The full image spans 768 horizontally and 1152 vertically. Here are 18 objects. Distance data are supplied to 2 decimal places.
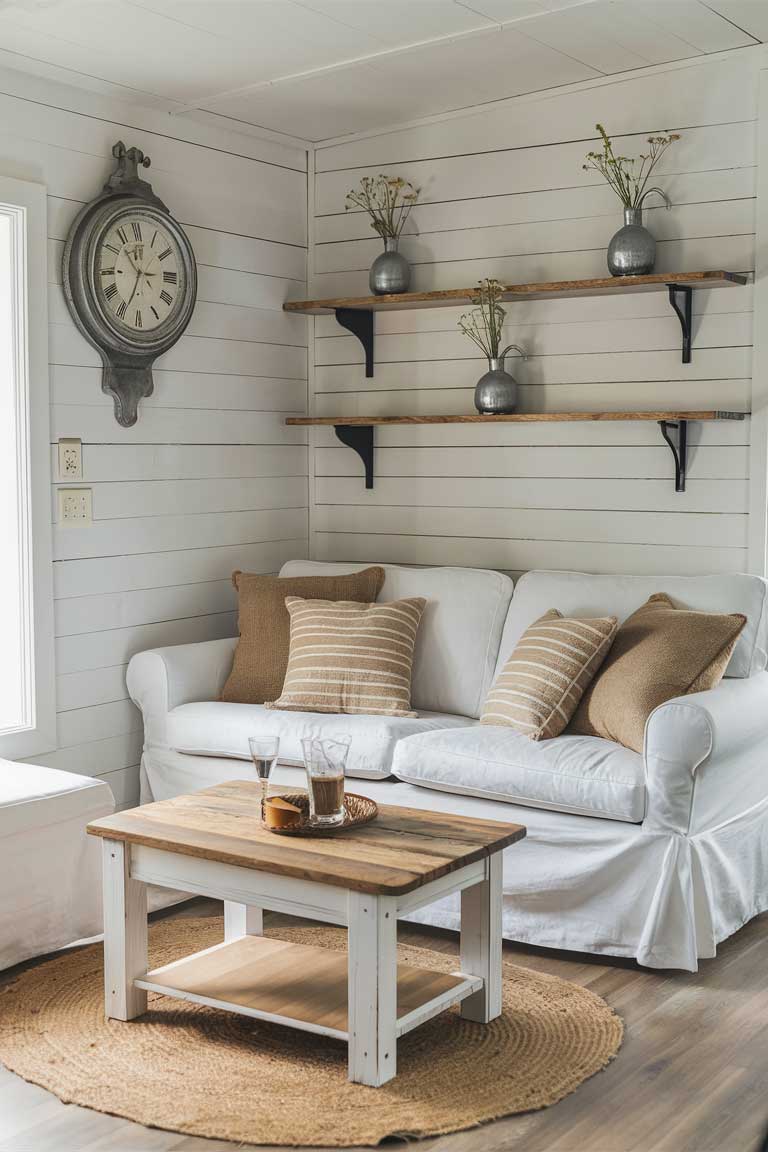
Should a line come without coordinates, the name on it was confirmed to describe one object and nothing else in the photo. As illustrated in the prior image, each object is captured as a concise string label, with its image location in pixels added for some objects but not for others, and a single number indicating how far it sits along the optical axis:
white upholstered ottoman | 3.00
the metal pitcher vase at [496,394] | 3.99
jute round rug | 2.30
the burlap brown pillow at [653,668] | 3.16
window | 3.61
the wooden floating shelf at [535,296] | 3.63
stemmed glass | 2.65
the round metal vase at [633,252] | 3.68
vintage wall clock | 3.76
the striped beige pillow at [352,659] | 3.69
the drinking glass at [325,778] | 2.59
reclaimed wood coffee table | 2.37
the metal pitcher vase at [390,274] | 4.24
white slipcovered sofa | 2.97
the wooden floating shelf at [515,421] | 3.69
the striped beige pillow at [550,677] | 3.33
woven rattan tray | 2.59
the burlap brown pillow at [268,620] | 3.90
